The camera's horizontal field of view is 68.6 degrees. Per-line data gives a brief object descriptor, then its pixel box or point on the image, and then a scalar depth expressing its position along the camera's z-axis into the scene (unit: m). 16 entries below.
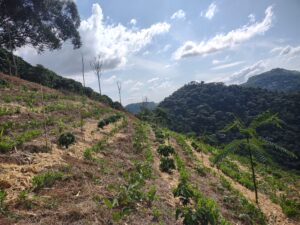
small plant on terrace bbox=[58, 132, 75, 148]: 7.87
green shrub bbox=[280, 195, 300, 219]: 7.09
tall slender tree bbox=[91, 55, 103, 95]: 34.85
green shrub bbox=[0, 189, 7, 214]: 3.88
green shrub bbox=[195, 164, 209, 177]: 9.21
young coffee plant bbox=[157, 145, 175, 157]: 9.43
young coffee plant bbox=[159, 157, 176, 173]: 8.08
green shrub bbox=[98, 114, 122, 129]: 12.44
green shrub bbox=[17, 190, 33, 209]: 4.17
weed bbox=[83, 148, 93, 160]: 7.34
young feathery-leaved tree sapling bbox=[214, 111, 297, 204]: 5.96
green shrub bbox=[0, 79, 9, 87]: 15.65
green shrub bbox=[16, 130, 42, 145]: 7.24
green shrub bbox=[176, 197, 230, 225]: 3.78
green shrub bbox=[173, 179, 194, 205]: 4.73
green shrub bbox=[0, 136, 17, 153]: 6.42
